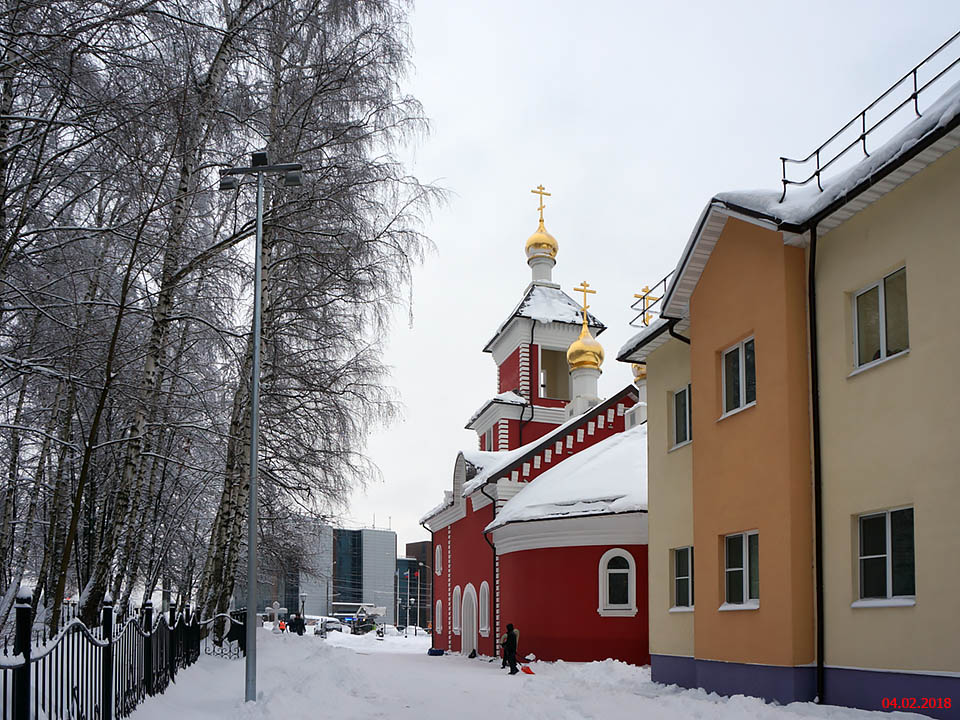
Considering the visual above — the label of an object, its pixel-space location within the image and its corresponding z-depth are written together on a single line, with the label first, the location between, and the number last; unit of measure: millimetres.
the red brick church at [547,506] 24906
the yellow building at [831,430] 10523
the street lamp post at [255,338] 14047
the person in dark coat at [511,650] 23766
